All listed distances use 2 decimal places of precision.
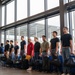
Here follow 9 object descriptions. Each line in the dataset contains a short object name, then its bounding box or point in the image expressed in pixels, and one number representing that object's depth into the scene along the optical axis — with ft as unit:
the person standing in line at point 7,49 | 22.63
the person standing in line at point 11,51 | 21.87
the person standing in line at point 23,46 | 18.68
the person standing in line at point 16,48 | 20.97
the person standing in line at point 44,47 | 15.53
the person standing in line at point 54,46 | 13.85
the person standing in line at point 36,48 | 16.78
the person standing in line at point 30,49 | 17.83
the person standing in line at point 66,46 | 12.42
